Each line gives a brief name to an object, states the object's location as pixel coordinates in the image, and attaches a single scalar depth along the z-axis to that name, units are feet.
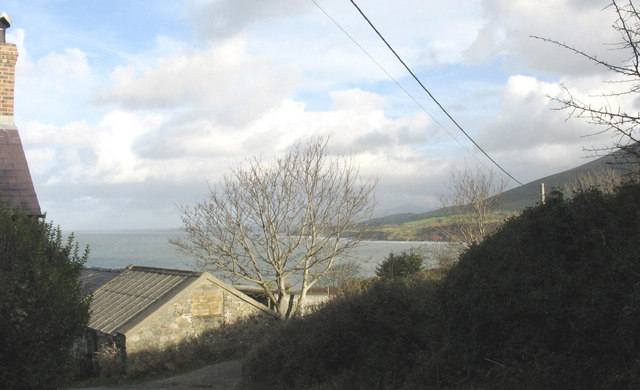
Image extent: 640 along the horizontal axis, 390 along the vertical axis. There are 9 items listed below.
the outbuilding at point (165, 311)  63.62
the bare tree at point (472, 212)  109.70
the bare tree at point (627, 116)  23.12
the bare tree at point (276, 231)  75.31
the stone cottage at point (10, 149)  44.34
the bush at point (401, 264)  93.86
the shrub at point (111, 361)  61.62
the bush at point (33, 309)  26.68
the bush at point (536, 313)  20.39
